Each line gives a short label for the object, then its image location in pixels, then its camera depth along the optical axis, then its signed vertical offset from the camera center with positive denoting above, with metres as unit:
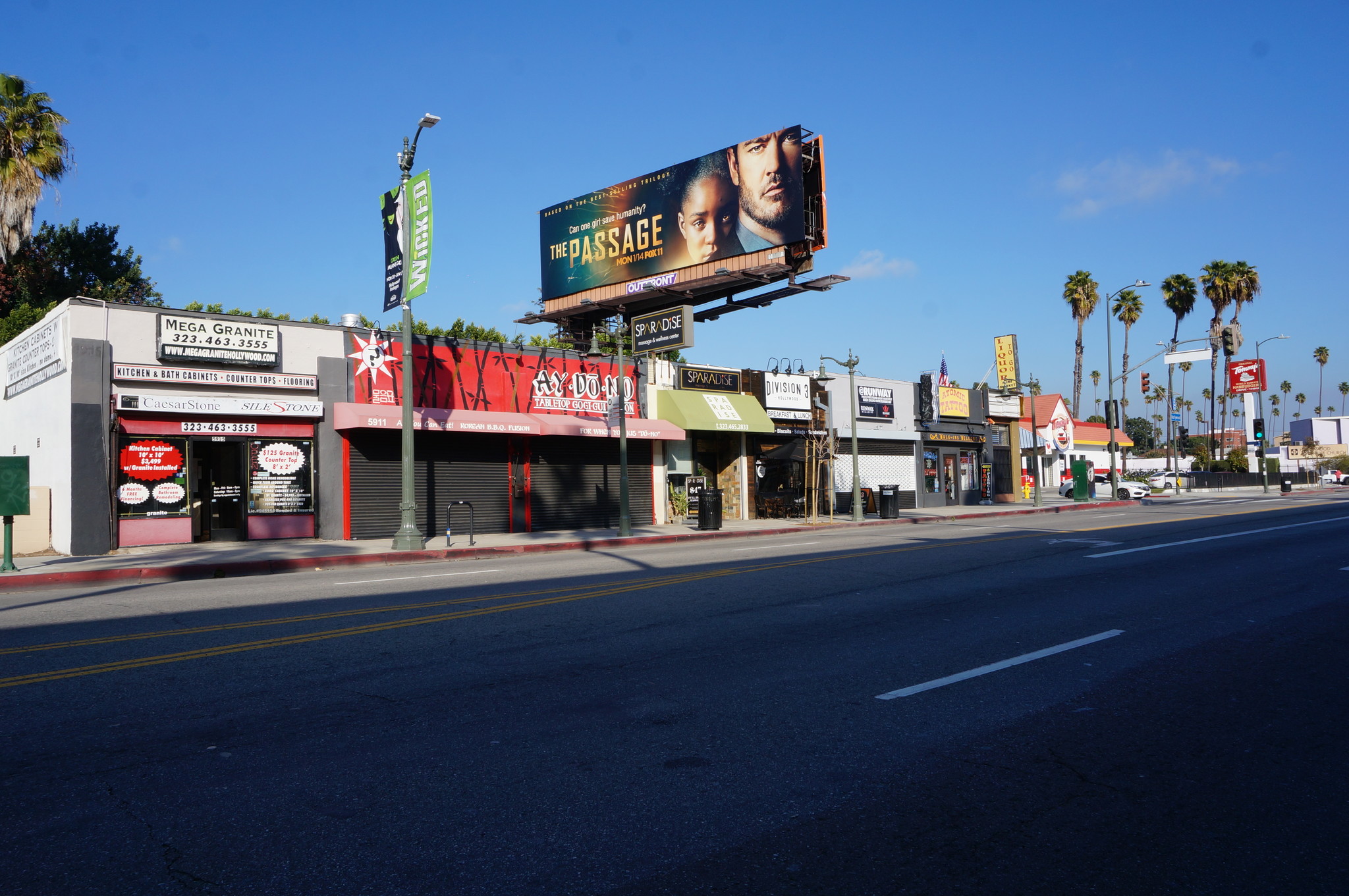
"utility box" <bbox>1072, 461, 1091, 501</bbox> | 38.84 -0.71
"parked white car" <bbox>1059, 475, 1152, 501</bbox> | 43.33 -1.42
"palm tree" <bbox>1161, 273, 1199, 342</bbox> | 65.31 +12.35
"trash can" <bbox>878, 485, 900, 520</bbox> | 30.33 -1.13
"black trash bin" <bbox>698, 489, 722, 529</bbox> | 24.80 -0.93
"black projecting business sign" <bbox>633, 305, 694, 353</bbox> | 26.44 +4.47
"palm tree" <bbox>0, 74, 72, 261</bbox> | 25.06 +9.79
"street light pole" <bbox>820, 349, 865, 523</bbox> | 27.92 +0.05
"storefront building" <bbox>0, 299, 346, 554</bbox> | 17.86 +1.51
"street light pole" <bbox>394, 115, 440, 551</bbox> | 18.06 +0.51
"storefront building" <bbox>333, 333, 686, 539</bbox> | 21.78 +1.21
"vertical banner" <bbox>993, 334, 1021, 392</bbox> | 42.50 +4.97
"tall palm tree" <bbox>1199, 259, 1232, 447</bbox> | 63.88 +12.60
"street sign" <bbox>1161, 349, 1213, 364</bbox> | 42.53 +5.14
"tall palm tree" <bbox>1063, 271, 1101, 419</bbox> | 63.59 +12.15
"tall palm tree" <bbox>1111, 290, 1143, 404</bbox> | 69.44 +12.10
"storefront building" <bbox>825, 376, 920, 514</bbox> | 34.06 +1.35
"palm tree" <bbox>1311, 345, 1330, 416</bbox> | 121.83 +13.96
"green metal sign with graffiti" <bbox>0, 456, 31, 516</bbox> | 14.07 +0.20
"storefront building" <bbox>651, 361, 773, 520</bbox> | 28.20 +1.50
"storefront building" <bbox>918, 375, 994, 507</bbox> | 37.56 +1.01
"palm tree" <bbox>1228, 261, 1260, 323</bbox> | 63.47 +12.58
